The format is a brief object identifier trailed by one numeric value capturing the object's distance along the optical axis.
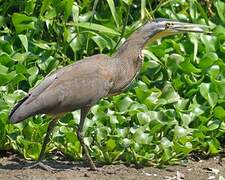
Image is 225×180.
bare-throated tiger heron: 11.74
